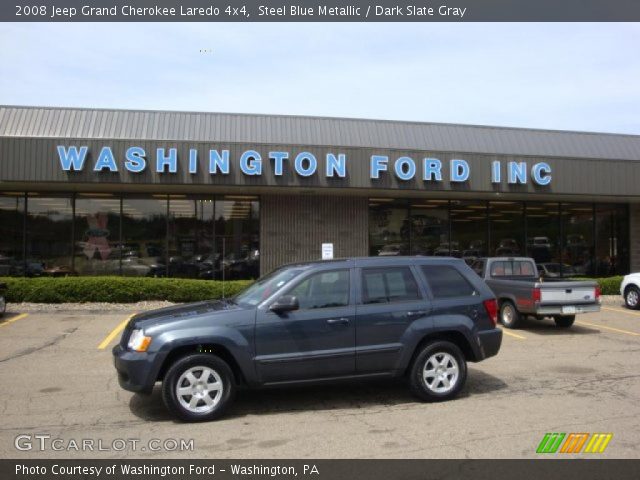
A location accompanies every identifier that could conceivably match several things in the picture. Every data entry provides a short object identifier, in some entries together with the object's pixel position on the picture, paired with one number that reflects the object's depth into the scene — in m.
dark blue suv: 5.91
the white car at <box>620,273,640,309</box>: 15.73
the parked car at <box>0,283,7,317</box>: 13.04
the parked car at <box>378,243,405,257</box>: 19.36
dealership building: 15.55
